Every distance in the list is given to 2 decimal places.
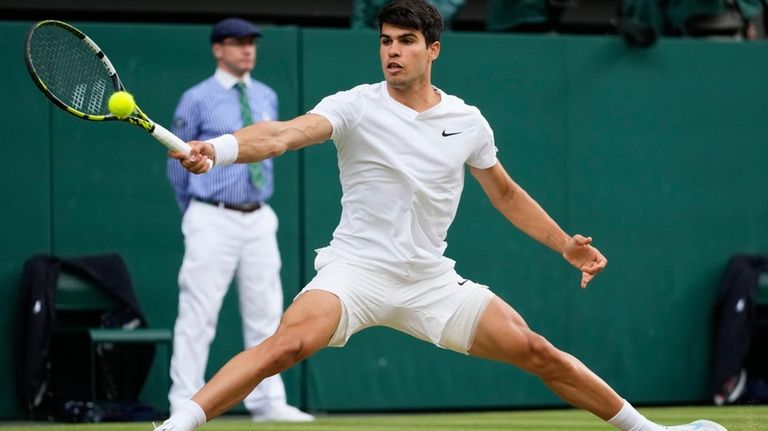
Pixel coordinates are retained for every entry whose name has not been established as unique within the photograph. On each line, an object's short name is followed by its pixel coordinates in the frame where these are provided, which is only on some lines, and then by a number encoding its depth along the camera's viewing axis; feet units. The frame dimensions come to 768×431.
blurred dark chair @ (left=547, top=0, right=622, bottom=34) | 100.68
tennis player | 43.52
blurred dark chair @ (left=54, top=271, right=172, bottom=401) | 69.46
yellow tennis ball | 38.93
